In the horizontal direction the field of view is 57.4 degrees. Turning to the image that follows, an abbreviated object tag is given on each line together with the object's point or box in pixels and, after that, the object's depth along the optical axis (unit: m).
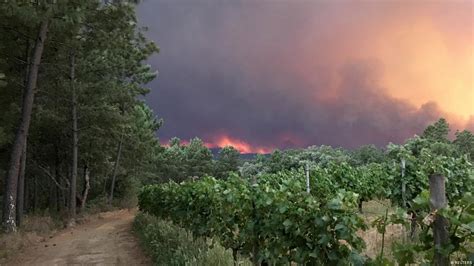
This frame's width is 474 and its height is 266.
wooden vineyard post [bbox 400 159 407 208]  11.99
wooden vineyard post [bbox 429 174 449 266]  2.74
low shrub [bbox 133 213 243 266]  7.11
